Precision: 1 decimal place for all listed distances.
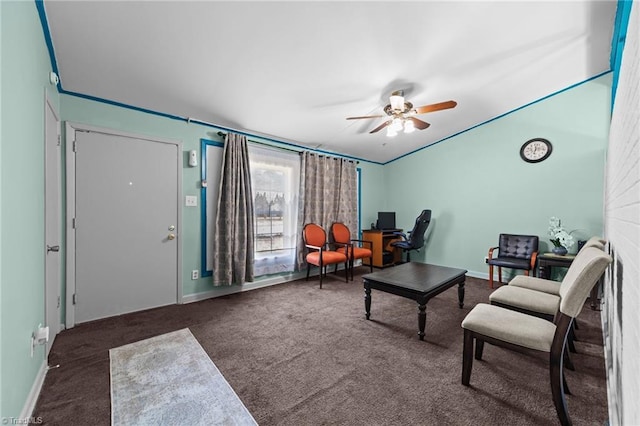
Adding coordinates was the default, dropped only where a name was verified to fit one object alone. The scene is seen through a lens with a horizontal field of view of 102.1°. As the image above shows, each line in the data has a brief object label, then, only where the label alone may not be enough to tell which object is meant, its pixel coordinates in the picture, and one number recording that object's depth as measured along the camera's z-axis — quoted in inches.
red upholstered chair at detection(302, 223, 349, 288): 156.2
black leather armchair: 141.6
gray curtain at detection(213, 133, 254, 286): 134.4
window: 154.9
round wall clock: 151.8
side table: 128.8
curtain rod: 136.9
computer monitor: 215.0
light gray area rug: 57.5
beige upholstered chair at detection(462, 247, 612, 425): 52.4
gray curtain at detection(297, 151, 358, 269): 172.7
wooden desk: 198.3
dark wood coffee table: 92.8
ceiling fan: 107.1
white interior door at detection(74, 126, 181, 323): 103.2
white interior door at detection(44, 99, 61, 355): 81.0
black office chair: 177.9
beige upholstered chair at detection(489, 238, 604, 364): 78.7
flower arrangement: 139.8
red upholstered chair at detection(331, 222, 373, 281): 171.6
